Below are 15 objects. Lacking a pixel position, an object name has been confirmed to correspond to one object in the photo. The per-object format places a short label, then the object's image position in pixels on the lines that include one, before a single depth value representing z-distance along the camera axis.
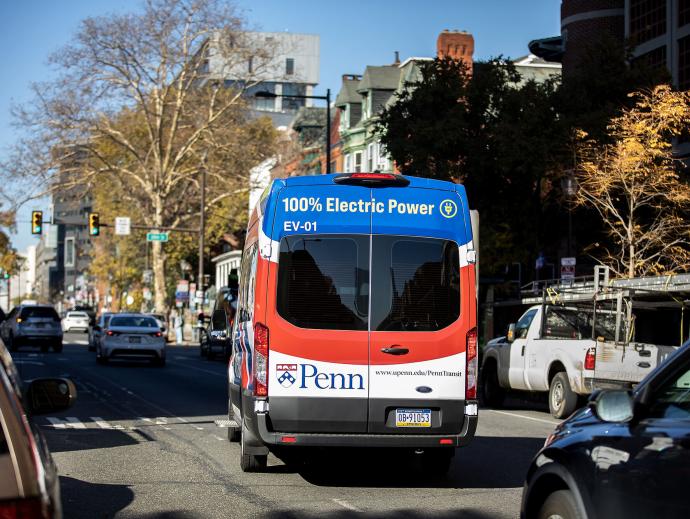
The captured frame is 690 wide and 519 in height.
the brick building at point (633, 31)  39.00
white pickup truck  18.09
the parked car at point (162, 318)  62.26
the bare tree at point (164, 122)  55.38
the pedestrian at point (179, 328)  61.78
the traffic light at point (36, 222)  48.59
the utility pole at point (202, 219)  55.31
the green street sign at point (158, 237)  57.38
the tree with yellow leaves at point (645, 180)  29.58
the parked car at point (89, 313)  43.42
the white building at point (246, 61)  57.00
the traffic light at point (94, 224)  48.59
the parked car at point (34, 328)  44.31
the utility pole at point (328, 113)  40.28
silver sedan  34.25
